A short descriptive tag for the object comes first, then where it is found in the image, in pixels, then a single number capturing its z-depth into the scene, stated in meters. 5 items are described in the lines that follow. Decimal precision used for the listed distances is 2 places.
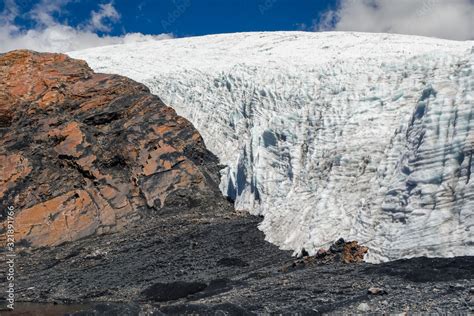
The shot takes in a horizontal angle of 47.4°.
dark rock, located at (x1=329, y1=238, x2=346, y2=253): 18.77
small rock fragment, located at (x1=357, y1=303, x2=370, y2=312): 12.89
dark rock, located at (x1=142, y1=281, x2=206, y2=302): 17.67
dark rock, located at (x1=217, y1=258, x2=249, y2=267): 20.38
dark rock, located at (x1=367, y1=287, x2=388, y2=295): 13.92
